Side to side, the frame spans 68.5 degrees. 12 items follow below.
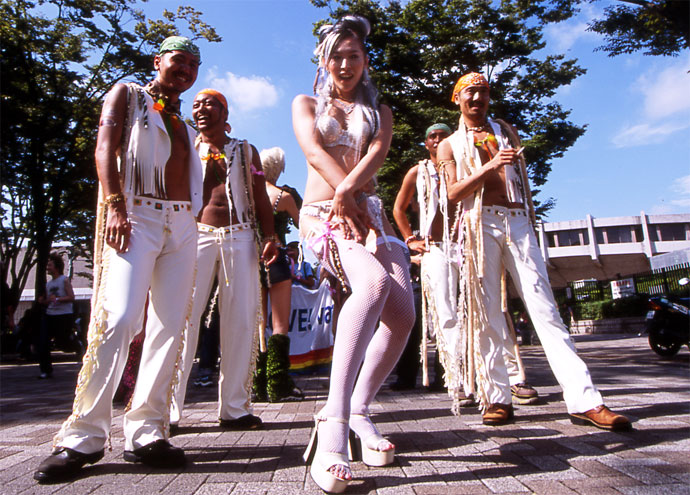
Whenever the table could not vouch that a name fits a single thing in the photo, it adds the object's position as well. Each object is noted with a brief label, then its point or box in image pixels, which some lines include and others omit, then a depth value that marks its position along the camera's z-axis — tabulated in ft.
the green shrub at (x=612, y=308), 61.82
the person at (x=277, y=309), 15.29
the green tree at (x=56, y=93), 48.42
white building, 173.58
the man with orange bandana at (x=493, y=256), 10.23
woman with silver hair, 6.68
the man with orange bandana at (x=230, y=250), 10.96
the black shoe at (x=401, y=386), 17.88
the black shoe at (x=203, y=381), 19.76
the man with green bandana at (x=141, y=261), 7.47
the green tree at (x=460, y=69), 58.85
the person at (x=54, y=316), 26.25
